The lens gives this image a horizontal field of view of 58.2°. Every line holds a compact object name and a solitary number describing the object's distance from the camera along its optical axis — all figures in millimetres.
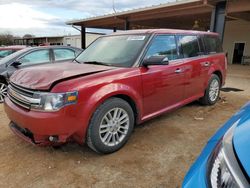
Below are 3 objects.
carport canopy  9992
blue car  1049
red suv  2643
